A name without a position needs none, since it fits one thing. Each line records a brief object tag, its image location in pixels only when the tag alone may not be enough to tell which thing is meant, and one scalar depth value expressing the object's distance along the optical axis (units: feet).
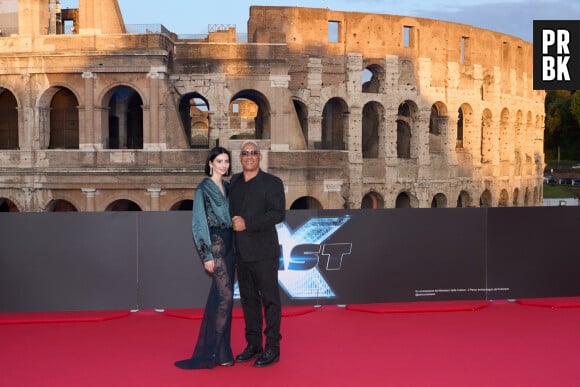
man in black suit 20.27
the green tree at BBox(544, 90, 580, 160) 213.46
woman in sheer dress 19.94
